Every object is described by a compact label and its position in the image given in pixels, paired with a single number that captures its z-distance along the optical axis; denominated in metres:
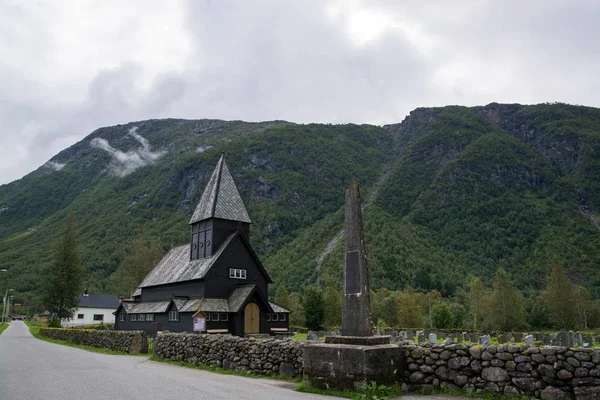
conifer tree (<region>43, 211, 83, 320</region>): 64.29
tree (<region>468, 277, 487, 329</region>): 73.19
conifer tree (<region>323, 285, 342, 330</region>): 65.81
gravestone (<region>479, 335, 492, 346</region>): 22.08
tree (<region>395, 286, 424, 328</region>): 65.69
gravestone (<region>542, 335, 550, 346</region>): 25.80
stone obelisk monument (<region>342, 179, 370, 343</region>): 11.62
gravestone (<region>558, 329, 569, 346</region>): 21.79
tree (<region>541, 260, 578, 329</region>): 64.25
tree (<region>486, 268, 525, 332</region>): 61.75
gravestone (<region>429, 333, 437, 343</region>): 24.02
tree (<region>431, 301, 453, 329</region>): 61.12
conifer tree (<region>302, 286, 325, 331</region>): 59.25
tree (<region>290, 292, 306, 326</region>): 68.56
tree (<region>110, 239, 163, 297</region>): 75.25
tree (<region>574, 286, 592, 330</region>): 68.94
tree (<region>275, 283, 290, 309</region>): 75.56
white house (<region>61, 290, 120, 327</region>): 93.44
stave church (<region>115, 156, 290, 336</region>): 38.31
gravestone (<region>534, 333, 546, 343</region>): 29.83
